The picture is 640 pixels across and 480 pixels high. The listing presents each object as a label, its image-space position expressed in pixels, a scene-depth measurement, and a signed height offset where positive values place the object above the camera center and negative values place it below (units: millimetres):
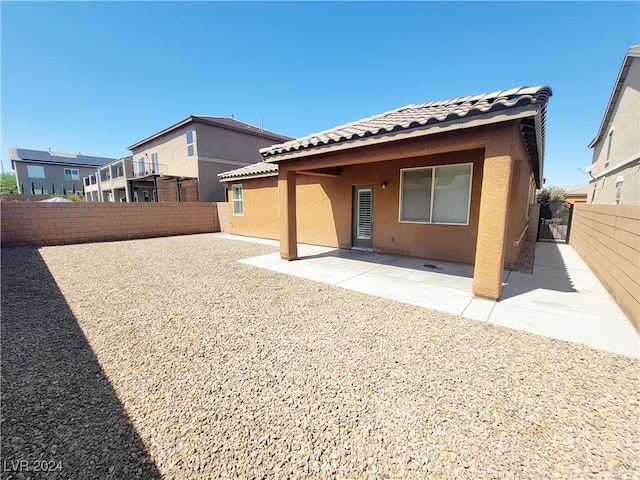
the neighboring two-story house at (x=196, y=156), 18016 +3698
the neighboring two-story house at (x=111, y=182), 19562 +1950
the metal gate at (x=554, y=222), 12870 -928
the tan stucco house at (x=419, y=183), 4398 +663
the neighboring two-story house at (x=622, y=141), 11320 +3309
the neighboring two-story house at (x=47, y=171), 35938 +4815
